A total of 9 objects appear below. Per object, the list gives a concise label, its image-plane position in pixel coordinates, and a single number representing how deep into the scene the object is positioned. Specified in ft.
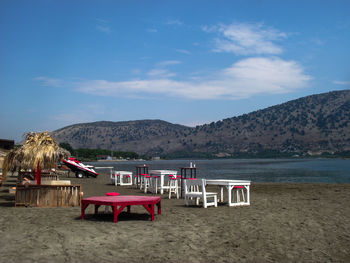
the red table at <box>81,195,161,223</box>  33.55
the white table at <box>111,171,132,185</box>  89.65
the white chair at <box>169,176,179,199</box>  60.64
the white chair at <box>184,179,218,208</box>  44.37
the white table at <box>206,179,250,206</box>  44.99
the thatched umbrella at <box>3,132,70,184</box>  45.44
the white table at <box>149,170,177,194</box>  63.31
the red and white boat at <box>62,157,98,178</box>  126.21
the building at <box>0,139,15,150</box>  136.05
